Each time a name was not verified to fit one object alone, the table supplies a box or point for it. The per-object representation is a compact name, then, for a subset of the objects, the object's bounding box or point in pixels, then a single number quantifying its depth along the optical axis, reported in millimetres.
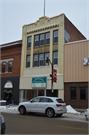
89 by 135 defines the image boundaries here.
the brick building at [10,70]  24750
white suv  12719
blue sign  21606
